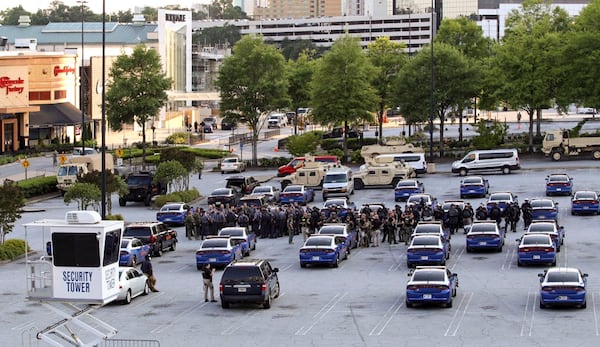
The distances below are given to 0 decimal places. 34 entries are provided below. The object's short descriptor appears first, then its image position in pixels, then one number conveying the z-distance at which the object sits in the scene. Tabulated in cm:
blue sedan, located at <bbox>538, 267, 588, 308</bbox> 3666
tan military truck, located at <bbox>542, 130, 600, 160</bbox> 8412
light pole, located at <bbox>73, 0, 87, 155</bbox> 10683
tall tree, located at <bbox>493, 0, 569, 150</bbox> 9306
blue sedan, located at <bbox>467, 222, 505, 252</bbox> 4822
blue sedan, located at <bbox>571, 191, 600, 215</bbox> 5797
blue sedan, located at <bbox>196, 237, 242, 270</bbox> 4619
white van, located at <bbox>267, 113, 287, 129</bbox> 15050
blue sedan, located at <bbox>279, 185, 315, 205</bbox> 6669
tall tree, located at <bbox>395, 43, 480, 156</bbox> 9688
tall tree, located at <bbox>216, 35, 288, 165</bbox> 9788
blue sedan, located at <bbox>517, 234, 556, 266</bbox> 4416
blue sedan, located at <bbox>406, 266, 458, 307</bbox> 3747
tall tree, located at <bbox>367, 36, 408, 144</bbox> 10769
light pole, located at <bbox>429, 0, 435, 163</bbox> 8671
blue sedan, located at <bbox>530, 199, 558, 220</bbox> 5553
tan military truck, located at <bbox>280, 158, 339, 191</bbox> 7412
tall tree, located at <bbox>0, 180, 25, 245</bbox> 5053
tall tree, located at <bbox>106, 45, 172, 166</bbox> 9950
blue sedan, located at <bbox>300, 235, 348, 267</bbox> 4597
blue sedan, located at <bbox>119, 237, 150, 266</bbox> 4600
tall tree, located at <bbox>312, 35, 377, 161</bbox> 9769
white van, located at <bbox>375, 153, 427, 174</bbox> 7925
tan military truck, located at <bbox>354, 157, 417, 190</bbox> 7394
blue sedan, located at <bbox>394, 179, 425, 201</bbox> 6719
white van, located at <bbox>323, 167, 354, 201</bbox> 6938
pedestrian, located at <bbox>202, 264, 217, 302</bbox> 3916
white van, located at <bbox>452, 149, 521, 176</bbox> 7862
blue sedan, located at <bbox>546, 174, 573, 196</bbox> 6562
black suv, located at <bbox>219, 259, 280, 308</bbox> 3812
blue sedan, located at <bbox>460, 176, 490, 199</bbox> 6662
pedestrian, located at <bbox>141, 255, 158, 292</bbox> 4162
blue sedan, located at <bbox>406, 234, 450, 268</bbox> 4519
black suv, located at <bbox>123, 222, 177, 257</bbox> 4994
